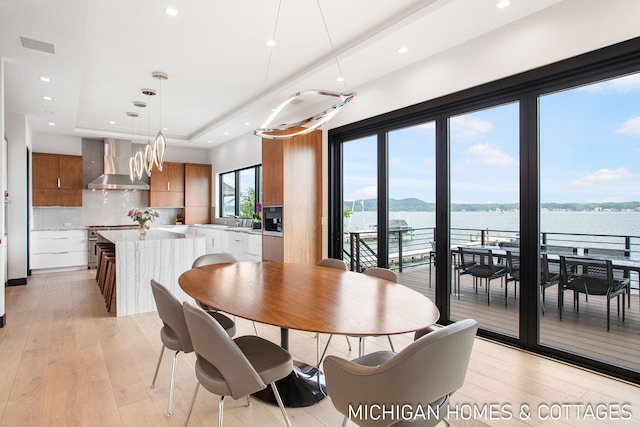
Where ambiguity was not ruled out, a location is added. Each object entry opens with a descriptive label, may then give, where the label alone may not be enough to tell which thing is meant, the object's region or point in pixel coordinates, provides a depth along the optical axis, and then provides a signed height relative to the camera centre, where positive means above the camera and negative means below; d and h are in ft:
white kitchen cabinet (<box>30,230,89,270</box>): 21.15 -2.21
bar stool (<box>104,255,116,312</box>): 13.67 -2.74
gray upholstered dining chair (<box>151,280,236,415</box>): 6.47 -1.99
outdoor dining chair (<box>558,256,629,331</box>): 8.92 -1.75
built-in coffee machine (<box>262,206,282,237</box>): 16.75 -0.32
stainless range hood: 24.18 +3.35
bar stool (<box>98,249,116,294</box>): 16.04 -2.54
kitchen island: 13.29 -2.01
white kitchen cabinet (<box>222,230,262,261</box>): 19.61 -1.86
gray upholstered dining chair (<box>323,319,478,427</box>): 4.03 -1.99
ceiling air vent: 10.07 +4.97
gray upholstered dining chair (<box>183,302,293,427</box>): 4.94 -2.22
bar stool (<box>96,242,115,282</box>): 18.09 -1.77
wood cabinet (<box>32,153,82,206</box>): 22.13 +2.21
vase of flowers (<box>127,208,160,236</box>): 16.35 -0.29
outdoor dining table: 8.42 -1.17
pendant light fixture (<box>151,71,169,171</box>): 13.93 +2.89
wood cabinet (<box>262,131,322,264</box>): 16.20 +0.97
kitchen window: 23.87 +1.65
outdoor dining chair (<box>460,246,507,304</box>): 11.43 -1.70
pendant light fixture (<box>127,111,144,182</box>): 18.20 +3.09
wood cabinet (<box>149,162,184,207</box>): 26.43 +2.15
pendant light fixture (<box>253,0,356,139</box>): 7.79 +2.23
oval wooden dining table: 5.21 -1.58
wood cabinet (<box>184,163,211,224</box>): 27.86 +1.64
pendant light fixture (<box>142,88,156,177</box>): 15.58 +3.21
